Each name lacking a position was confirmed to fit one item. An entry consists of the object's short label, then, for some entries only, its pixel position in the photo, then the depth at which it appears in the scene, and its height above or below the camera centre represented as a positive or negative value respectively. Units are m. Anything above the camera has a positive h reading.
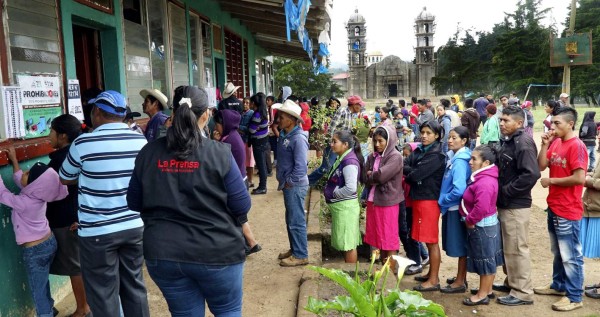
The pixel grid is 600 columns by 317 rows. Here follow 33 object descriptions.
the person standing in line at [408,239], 5.10 -1.45
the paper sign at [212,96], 9.32 +0.20
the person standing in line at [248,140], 7.64 -0.54
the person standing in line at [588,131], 9.88 -0.76
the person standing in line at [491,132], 8.85 -0.64
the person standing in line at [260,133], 7.54 -0.44
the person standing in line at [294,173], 4.42 -0.63
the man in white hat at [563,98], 11.95 -0.10
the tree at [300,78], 31.00 +1.60
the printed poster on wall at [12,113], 3.50 +0.00
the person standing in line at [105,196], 2.89 -0.51
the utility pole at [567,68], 17.44 +0.91
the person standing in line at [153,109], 4.87 -0.01
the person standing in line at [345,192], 4.35 -0.80
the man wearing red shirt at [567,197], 4.10 -0.86
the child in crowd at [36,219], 3.21 -0.70
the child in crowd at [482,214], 4.06 -0.97
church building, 63.91 +4.06
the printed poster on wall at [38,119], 3.76 -0.05
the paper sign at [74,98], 4.43 +0.12
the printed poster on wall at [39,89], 3.74 +0.18
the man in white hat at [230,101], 7.03 +0.06
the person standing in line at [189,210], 2.33 -0.50
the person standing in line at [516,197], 4.08 -0.85
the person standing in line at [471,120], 9.80 -0.45
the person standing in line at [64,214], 3.34 -0.71
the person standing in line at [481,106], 14.59 -0.27
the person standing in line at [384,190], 4.53 -0.84
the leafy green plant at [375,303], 2.29 -0.94
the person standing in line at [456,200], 4.29 -0.89
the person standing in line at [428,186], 4.51 -0.80
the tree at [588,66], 35.53 +1.91
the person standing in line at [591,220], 4.28 -1.10
